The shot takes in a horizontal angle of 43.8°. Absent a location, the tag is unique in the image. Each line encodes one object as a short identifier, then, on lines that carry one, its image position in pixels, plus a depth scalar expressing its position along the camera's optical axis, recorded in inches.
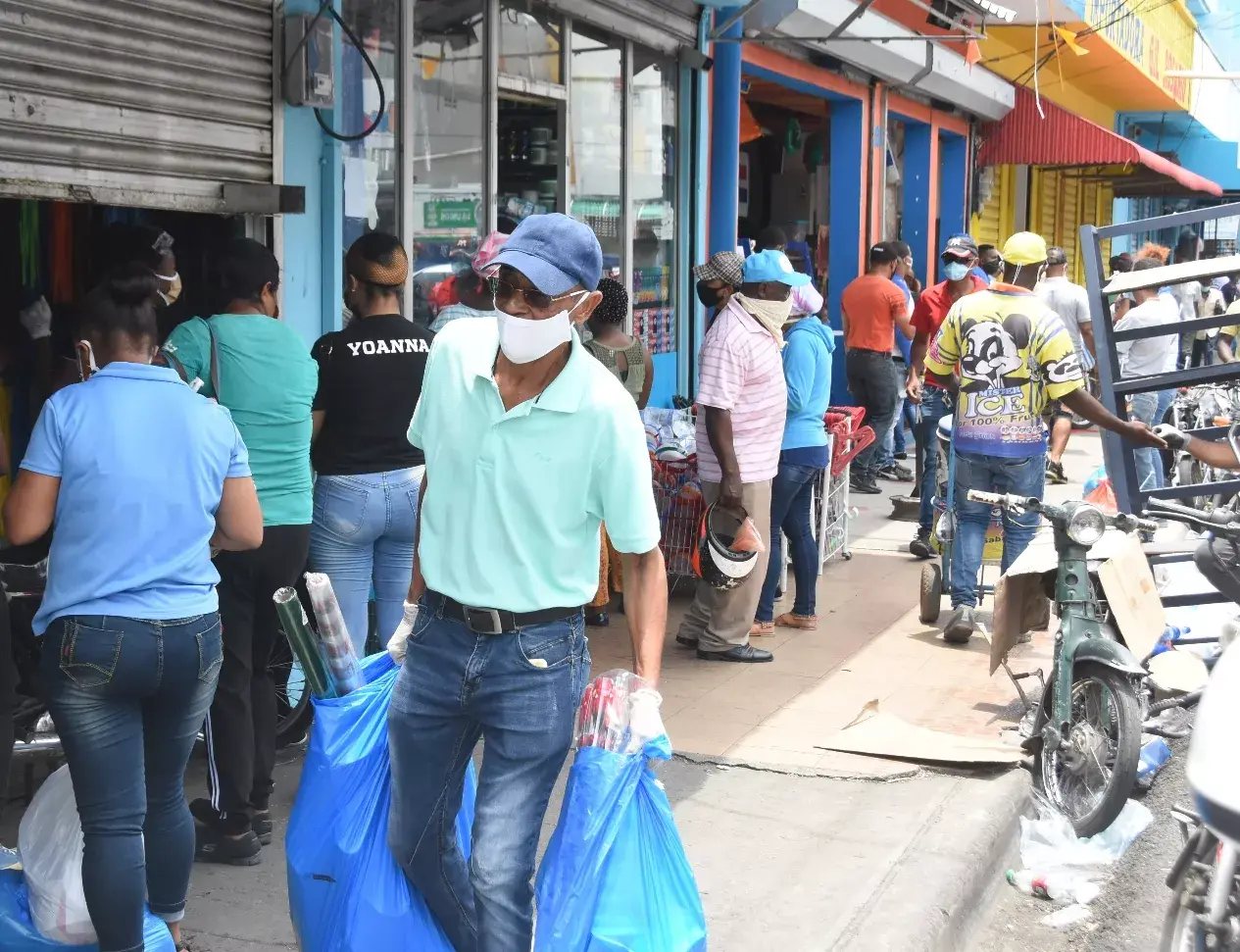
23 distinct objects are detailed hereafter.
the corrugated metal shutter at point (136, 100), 193.6
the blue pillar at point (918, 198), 674.8
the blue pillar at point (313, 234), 253.4
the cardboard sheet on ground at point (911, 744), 230.4
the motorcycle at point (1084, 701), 206.4
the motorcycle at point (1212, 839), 93.7
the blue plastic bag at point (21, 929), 145.2
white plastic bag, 143.4
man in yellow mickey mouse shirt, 290.2
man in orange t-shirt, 478.0
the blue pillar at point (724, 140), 418.3
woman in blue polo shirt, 133.3
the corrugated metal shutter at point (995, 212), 789.2
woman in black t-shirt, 199.5
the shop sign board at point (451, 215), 301.1
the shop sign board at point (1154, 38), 735.7
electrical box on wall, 239.6
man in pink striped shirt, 268.2
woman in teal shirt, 181.6
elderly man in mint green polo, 124.3
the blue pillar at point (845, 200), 579.5
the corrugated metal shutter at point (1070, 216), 973.2
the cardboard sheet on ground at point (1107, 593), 221.8
